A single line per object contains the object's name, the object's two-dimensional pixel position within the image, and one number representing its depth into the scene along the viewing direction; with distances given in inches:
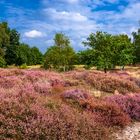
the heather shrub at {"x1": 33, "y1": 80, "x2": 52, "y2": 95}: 294.1
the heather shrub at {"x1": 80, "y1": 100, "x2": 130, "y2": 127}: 227.4
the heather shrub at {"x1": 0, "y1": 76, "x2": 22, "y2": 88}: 319.2
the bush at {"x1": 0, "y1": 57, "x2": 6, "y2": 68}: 1444.6
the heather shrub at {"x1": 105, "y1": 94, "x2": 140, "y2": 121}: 258.1
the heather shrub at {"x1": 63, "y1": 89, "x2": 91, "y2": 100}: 269.7
